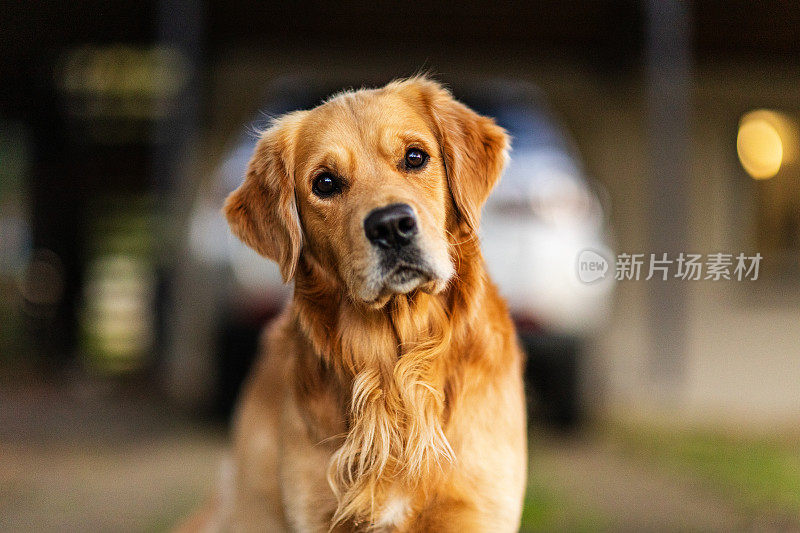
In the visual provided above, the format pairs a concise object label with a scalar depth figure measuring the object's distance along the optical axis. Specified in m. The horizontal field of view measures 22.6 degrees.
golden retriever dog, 1.45
